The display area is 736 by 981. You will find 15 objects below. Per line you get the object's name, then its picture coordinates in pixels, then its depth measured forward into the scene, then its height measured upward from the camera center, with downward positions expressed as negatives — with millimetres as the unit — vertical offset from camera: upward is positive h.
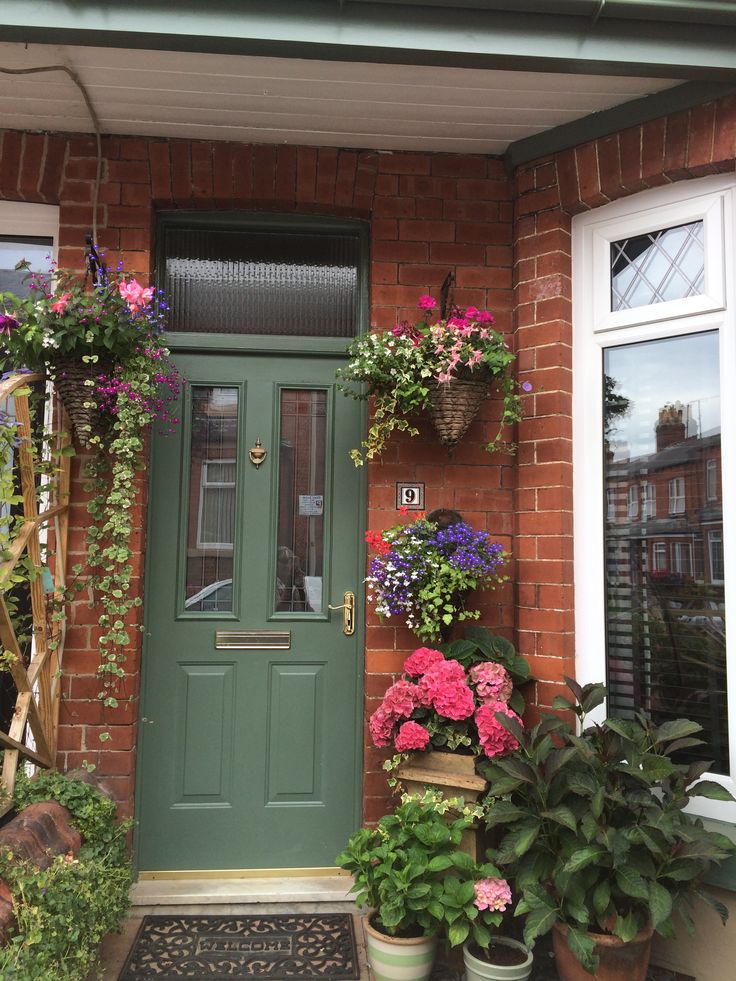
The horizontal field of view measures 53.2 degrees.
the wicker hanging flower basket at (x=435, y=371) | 2889 +652
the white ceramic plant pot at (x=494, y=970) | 2379 -1415
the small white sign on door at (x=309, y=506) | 3311 +127
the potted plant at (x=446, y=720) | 2680 -695
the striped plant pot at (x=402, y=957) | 2439 -1407
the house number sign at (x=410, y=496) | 3219 +171
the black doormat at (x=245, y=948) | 2572 -1526
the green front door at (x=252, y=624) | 3154 -396
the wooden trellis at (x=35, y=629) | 2613 -371
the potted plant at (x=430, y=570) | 2887 -139
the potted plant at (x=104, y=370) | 2730 +632
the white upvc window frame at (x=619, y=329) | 2744 +829
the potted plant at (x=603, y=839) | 2295 -968
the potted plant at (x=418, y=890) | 2402 -1176
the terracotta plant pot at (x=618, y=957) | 2344 -1350
